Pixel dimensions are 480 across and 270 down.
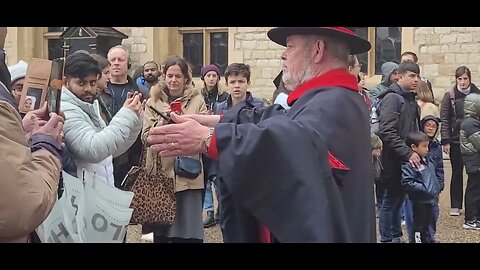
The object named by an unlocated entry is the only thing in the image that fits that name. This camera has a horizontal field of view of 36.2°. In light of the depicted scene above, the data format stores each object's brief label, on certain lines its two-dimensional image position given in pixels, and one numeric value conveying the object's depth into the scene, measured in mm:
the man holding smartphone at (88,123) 3666
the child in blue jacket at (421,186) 5102
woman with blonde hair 5871
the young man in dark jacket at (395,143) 5152
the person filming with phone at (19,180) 1903
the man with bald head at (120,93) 4543
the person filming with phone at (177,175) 4328
